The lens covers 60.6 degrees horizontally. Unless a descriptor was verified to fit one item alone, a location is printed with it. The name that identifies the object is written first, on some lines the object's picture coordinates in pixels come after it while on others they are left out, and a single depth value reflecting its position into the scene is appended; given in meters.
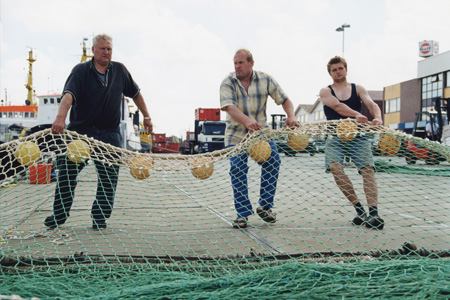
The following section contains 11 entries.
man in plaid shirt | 3.85
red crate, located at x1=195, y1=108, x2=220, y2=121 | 24.97
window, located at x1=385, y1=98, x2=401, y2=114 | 41.81
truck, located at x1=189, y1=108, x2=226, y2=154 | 21.52
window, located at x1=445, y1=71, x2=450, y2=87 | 33.78
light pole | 36.75
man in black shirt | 3.64
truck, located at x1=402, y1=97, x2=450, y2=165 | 12.85
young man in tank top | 3.76
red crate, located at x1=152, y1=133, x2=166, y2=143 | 38.41
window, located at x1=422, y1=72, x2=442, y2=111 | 34.88
